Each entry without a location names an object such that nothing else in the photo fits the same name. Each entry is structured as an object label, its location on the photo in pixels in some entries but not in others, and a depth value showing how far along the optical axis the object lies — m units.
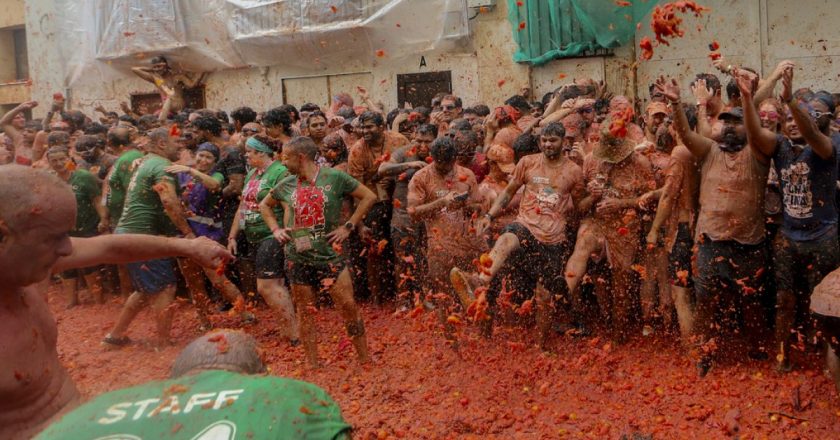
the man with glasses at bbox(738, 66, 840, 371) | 5.62
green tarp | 12.38
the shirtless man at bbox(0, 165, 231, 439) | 3.04
